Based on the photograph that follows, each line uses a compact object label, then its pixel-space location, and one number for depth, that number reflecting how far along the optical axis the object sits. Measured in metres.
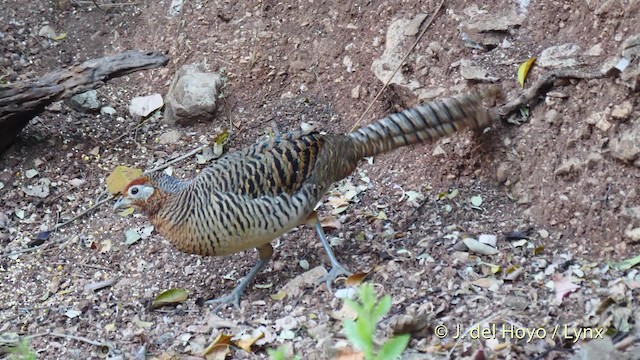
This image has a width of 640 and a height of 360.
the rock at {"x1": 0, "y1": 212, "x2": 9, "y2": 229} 11.03
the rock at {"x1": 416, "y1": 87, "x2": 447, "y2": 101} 10.32
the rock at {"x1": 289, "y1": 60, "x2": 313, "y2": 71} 12.01
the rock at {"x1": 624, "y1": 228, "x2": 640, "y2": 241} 8.05
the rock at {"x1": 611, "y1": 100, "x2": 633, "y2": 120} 8.44
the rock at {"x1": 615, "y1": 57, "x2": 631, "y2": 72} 8.45
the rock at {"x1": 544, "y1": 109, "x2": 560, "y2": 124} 9.16
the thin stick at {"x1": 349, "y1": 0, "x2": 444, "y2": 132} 10.83
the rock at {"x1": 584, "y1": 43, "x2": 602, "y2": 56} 9.11
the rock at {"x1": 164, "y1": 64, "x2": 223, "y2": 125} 11.84
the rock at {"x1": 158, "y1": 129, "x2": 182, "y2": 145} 11.98
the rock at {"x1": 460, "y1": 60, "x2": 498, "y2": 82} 9.89
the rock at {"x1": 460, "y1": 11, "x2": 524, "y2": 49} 10.15
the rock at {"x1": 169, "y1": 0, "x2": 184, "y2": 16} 13.27
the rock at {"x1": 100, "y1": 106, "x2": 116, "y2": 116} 12.57
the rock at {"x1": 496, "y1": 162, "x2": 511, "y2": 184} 9.53
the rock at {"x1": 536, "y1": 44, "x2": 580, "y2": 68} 9.29
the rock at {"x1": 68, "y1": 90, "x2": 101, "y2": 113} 12.56
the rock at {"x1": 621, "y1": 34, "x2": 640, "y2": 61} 8.46
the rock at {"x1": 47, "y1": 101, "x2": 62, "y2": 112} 12.57
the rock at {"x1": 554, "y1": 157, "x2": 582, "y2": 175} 8.77
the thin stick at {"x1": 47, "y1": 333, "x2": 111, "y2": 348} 8.80
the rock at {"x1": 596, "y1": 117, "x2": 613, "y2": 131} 8.61
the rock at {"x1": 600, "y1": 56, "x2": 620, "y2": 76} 8.57
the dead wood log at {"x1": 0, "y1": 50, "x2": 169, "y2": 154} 11.15
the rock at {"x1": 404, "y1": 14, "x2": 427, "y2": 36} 10.97
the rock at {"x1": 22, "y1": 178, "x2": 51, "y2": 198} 11.45
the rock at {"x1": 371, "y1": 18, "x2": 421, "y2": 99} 10.79
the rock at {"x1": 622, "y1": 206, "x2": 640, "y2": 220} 8.14
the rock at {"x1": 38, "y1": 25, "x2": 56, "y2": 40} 13.47
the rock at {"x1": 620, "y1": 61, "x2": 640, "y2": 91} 8.31
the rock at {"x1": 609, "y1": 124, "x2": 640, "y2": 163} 8.25
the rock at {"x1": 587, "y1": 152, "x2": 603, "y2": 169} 8.62
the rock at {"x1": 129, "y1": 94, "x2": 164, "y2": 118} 12.36
